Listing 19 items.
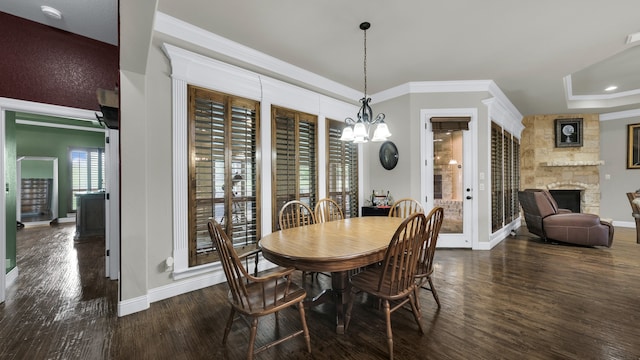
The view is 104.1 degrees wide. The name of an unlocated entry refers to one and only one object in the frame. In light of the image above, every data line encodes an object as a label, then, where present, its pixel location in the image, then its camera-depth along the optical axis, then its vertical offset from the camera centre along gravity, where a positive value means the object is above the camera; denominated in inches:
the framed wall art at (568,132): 241.3 +45.8
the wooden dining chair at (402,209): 124.8 -17.1
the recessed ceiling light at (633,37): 110.9 +64.1
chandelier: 97.9 +20.3
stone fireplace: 238.5 +18.2
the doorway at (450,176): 165.0 +2.5
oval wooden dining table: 63.9 -19.2
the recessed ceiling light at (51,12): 94.0 +65.1
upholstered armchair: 160.6 -30.1
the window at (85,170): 281.6 +12.8
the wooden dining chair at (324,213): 119.9 -16.8
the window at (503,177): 179.9 +2.1
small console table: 161.5 -20.0
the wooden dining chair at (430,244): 76.9 -20.9
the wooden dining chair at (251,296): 58.7 -31.0
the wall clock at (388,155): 173.5 +17.7
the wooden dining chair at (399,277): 66.0 -27.2
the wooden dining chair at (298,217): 108.0 -17.5
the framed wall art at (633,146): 226.2 +30.1
